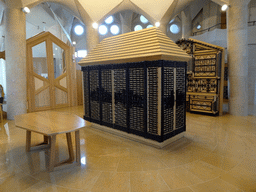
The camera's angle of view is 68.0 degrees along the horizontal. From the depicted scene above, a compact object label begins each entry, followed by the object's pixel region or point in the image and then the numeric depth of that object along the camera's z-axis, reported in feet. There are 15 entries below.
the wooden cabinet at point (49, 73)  26.66
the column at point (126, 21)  58.57
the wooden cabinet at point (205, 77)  22.75
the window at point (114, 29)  63.00
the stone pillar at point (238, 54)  22.07
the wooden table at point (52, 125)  9.94
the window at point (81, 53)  64.70
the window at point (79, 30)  63.10
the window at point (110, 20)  62.54
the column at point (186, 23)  52.70
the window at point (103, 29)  62.36
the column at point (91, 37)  30.14
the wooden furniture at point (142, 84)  13.19
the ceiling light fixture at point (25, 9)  22.08
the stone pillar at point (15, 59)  21.97
